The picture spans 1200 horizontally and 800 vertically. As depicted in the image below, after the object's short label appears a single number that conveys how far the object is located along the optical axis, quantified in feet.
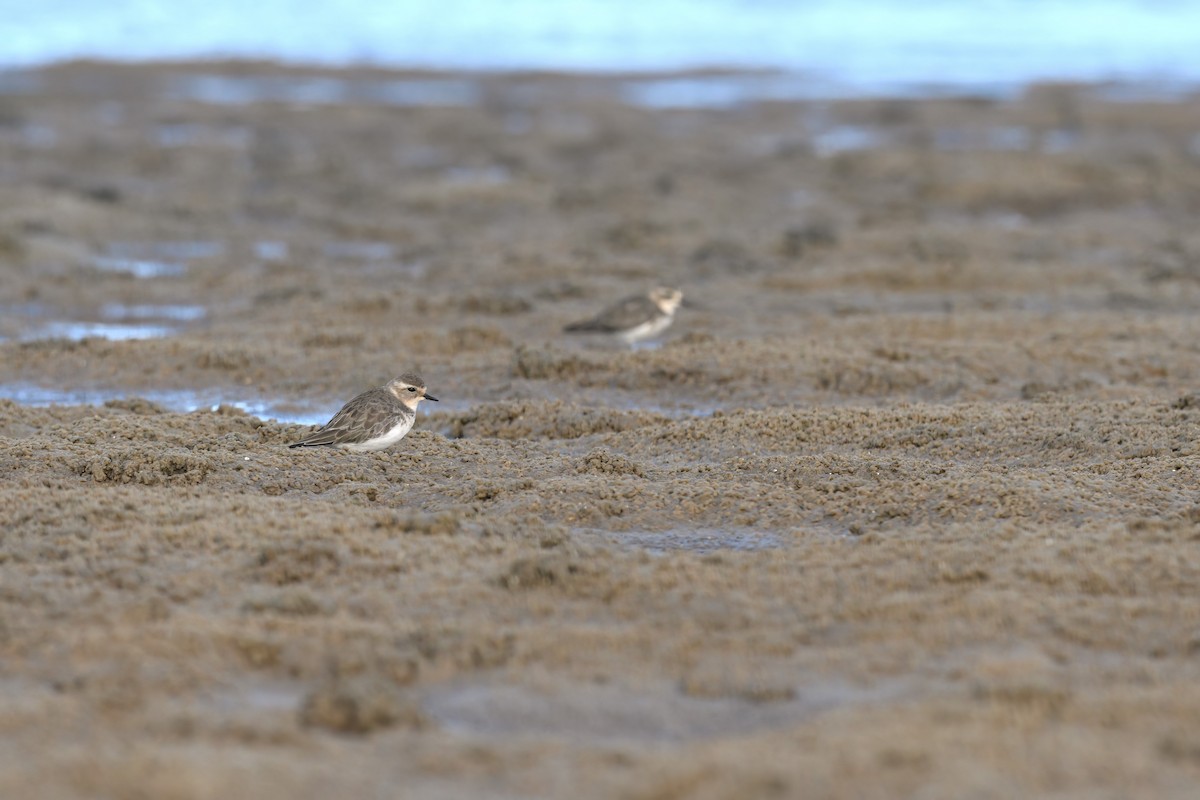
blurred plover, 86.84
